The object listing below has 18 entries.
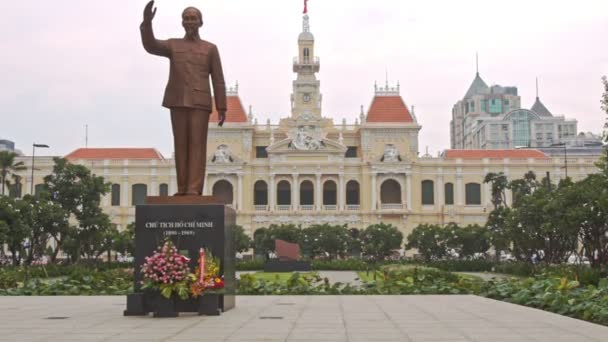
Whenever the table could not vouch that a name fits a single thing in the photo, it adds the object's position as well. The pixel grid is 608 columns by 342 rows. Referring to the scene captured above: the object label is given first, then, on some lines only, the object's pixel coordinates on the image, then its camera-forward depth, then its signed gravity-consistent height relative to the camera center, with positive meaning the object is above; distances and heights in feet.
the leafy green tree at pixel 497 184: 191.12 +8.92
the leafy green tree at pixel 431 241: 177.58 -4.47
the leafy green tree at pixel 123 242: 164.70 -3.98
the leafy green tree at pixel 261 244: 190.29 -5.27
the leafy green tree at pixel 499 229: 140.67 -1.49
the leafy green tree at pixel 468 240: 172.76 -4.18
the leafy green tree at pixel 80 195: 143.95 +5.18
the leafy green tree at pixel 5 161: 165.58 +13.14
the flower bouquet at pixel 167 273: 40.22 -2.57
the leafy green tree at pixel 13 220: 118.11 +0.54
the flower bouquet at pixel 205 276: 40.81 -2.82
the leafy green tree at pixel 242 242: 188.24 -4.74
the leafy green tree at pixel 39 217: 124.57 +1.06
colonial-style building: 236.63 +14.82
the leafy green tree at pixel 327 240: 185.78 -4.28
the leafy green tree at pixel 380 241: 188.65 -4.68
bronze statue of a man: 44.37 +7.24
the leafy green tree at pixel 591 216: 98.32 +0.56
